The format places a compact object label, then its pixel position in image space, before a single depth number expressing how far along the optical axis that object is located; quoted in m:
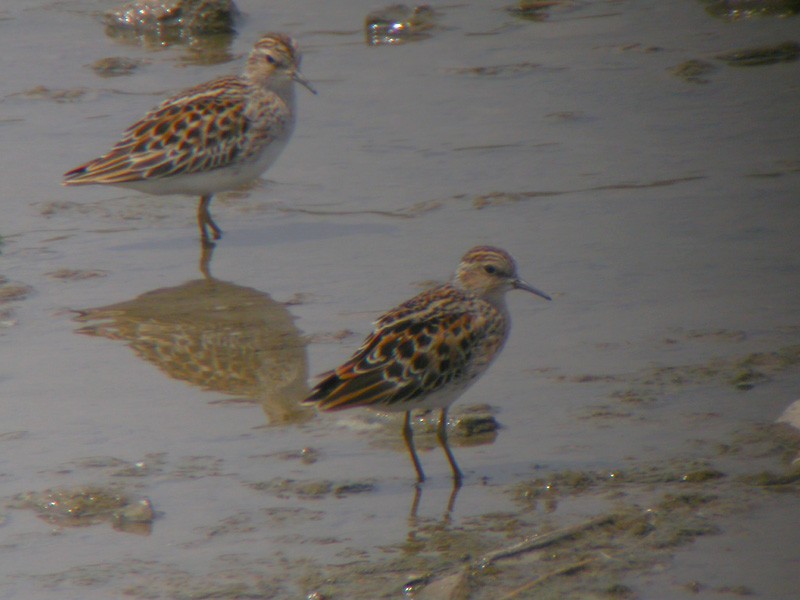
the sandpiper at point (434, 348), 11.47
